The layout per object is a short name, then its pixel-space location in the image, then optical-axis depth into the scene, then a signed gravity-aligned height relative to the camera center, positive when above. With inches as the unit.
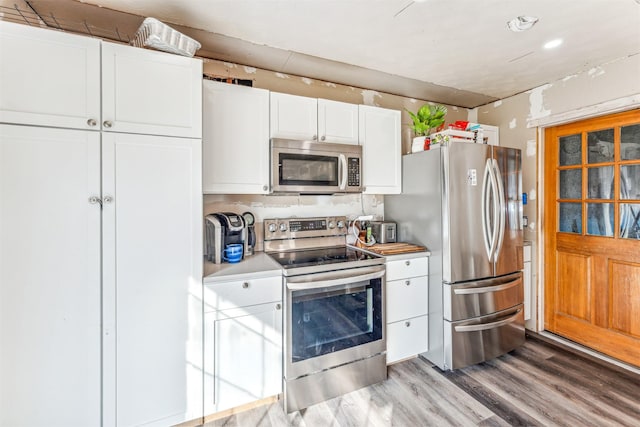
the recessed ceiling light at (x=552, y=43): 81.0 +47.8
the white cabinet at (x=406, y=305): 90.2 -29.1
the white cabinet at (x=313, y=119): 86.3 +29.2
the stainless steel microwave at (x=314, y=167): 84.0 +14.1
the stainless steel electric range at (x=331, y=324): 74.0 -30.2
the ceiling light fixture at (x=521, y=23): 70.4 +46.8
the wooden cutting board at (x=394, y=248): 93.0 -11.4
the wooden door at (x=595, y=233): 93.0 -6.9
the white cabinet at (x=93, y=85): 52.9 +25.4
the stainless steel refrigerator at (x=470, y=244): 89.4 -9.8
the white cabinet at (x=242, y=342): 68.1 -31.0
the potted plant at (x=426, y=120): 105.8 +33.8
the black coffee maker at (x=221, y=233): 77.5 -5.3
